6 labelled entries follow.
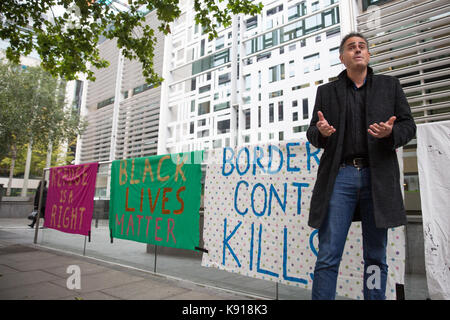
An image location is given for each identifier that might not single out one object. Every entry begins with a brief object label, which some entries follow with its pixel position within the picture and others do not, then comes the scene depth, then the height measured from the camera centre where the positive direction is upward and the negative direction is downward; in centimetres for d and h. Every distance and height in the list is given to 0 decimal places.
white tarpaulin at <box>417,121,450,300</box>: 213 +7
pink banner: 485 +12
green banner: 341 +9
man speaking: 164 +23
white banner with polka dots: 236 -14
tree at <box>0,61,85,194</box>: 1591 +561
